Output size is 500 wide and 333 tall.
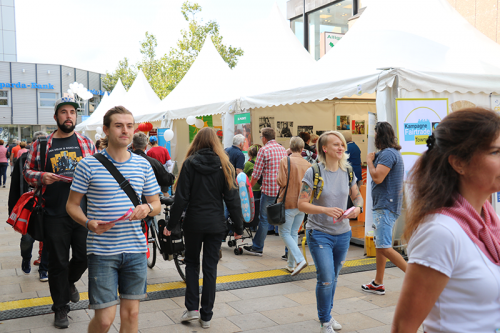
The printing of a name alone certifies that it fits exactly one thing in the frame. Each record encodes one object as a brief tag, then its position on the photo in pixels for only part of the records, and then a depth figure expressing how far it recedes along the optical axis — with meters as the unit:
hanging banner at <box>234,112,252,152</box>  9.39
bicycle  5.06
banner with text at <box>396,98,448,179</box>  6.21
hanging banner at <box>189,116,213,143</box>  12.04
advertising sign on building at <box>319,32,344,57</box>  17.86
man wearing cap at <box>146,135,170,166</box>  9.42
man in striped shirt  2.72
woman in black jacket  3.96
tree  28.13
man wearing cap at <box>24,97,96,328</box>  3.82
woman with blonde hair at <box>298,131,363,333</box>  3.62
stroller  6.80
